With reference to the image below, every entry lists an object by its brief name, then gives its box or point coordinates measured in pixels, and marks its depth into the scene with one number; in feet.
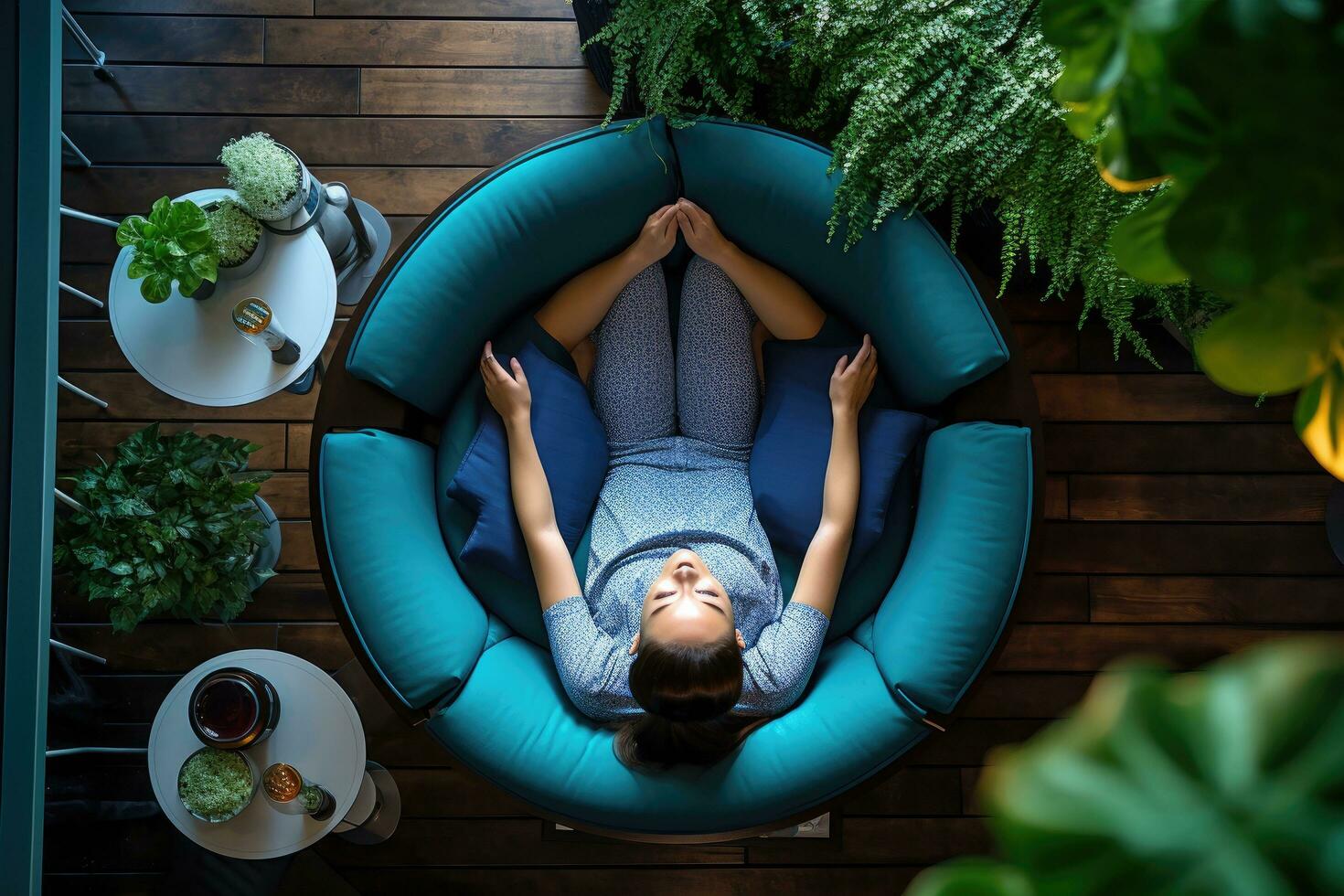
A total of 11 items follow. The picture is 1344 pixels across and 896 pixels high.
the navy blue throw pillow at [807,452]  6.31
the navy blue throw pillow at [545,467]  6.29
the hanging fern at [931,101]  5.24
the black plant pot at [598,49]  6.51
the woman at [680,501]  5.60
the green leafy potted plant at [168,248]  5.57
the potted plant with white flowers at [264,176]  5.70
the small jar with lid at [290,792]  5.67
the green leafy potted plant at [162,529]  5.69
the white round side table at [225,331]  6.22
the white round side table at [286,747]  6.04
